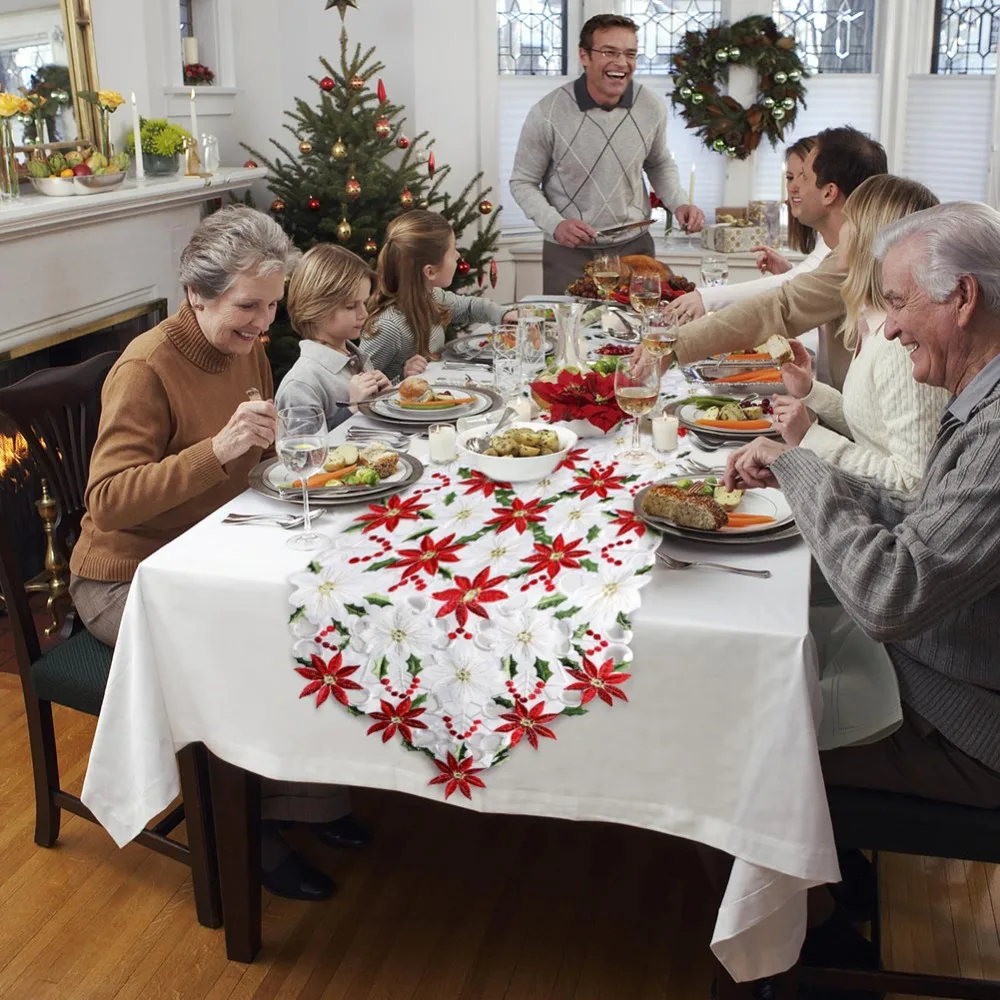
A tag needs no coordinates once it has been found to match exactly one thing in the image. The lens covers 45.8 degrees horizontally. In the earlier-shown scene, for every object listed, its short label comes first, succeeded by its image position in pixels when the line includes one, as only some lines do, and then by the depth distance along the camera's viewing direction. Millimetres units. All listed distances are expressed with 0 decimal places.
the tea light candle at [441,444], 2176
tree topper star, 4383
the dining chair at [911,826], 1668
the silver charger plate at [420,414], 2469
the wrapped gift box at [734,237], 5551
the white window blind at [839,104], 5602
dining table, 1553
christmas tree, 4441
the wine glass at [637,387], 2123
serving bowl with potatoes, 2016
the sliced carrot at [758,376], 2746
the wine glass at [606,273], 3488
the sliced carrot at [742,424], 2312
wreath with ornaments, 5422
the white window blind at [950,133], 5465
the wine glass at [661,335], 2363
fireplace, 3170
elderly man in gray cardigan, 1484
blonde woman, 1959
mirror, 3412
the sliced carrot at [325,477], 2018
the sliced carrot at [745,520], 1812
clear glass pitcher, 2828
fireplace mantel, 3273
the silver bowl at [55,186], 3463
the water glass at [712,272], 3385
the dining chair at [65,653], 2066
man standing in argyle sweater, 4812
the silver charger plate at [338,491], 1952
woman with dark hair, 3008
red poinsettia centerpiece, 2299
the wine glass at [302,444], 1799
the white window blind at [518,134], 5723
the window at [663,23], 5605
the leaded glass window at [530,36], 5707
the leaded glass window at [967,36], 5398
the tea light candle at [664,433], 2242
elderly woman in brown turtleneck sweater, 2045
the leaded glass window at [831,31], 5543
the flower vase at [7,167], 3221
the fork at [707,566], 1660
